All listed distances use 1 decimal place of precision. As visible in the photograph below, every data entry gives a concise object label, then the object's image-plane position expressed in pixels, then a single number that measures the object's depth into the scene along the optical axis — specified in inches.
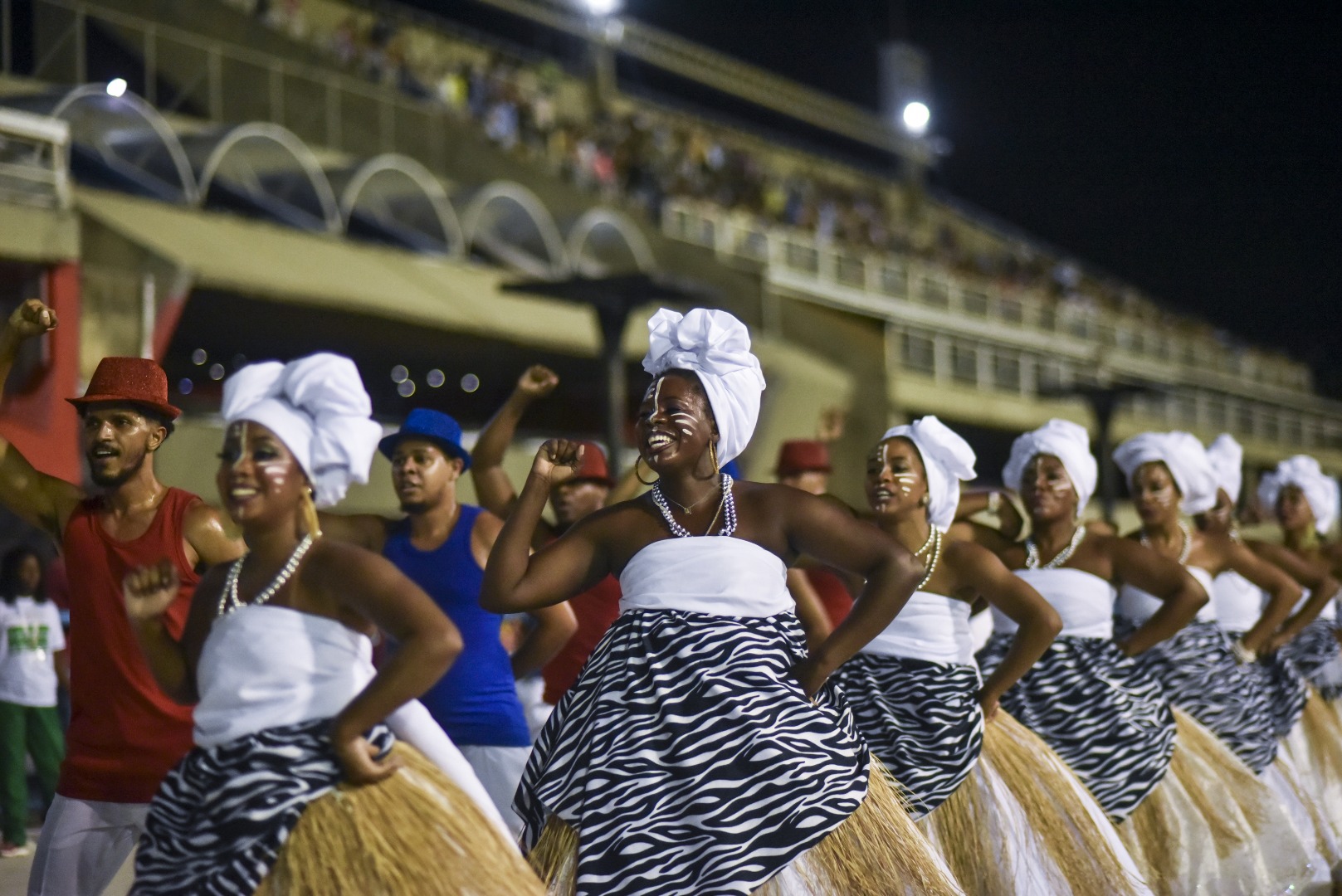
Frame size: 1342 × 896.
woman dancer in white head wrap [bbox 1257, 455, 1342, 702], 371.9
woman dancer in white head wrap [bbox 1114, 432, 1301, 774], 284.5
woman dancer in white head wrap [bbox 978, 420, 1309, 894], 240.2
